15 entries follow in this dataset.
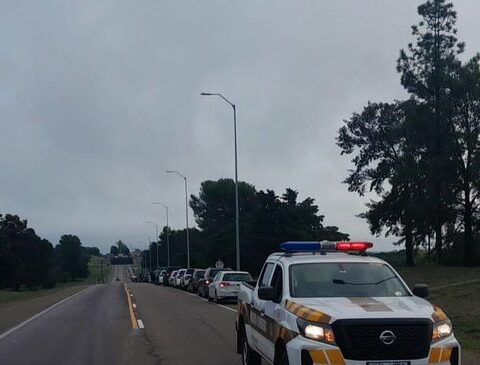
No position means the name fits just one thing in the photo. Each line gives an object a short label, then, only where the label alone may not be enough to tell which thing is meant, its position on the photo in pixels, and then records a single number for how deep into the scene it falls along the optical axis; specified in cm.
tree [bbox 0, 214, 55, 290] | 11094
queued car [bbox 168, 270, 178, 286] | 5864
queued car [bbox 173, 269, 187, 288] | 5391
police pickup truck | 765
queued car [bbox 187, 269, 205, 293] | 4372
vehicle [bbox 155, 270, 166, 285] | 7470
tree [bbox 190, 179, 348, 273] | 6825
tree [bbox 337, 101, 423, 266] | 5897
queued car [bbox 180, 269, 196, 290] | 4965
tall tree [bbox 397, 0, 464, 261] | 5066
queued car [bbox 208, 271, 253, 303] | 3153
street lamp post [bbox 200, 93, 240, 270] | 4181
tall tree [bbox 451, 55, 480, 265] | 5041
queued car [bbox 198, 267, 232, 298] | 3759
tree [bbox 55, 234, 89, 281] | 18375
